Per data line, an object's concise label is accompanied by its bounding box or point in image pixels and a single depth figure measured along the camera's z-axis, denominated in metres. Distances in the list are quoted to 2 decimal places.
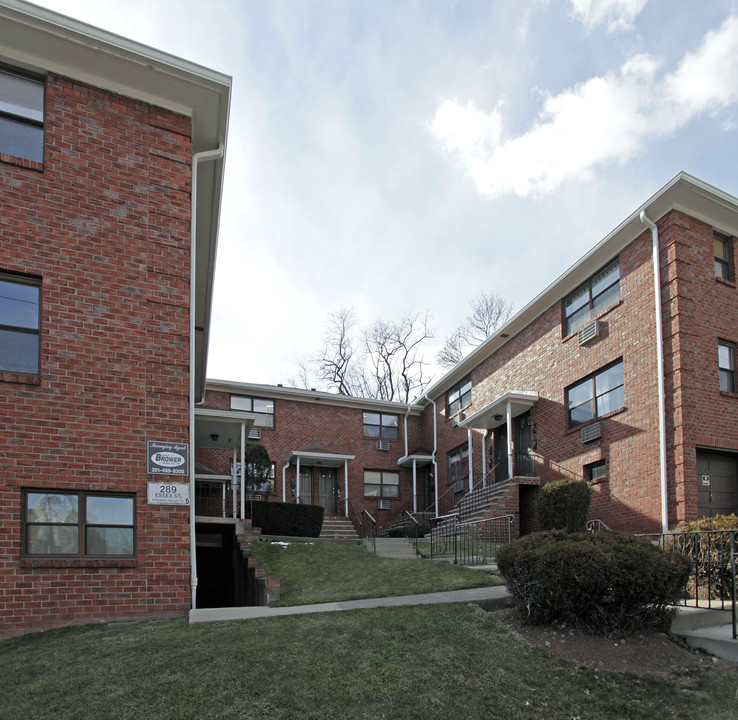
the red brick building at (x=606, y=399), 14.12
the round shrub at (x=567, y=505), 15.16
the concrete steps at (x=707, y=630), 6.56
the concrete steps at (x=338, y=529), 21.90
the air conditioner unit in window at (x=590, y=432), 16.34
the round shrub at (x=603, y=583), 6.99
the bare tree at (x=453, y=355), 37.38
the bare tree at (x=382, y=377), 40.09
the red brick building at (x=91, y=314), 8.86
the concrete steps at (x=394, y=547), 16.02
